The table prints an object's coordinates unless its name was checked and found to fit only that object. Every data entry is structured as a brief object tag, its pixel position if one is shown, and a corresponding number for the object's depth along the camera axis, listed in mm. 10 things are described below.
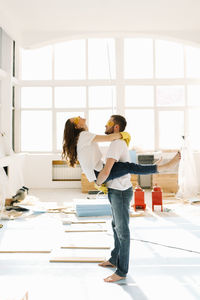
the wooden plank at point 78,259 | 3213
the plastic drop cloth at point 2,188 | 5016
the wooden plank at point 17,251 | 3527
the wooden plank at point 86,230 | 4371
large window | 8781
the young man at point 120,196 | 2654
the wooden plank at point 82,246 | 3631
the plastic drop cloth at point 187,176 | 7160
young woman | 2654
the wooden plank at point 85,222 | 4855
